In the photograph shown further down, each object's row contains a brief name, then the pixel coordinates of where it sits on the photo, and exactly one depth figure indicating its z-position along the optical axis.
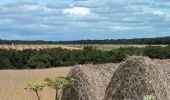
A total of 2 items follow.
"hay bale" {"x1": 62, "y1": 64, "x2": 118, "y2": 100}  6.05
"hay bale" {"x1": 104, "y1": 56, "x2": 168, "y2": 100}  4.89
